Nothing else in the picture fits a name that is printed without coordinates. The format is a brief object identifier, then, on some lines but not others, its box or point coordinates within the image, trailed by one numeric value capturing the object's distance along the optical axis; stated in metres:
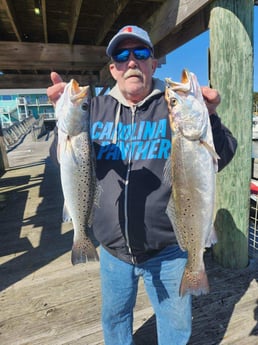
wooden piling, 2.81
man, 1.71
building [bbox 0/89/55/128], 44.50
